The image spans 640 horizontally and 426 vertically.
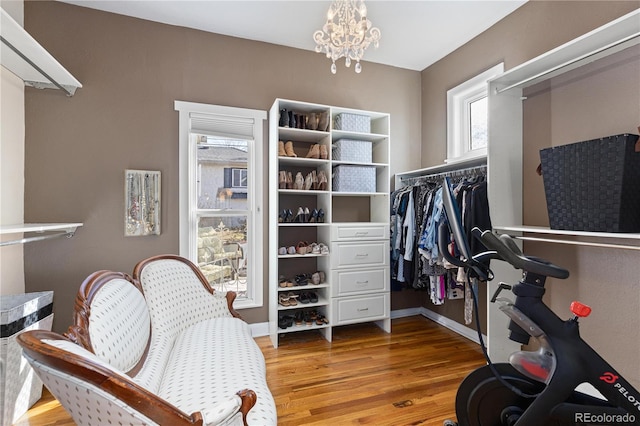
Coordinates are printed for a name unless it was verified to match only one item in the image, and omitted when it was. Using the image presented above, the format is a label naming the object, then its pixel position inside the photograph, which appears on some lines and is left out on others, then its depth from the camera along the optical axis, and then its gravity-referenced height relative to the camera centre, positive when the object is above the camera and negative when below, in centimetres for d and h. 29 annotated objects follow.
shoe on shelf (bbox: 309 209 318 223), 282 -3
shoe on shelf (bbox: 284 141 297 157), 272 +61
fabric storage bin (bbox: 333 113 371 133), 287 +92
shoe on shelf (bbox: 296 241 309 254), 275 -33
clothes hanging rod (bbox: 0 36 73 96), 161 +95
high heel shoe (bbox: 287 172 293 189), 272 +31
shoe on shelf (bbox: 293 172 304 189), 275 +30
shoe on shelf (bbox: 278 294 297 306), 269 -81
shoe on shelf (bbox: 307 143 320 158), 278 +60
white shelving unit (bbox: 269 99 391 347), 269 -23
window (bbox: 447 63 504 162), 288 +98
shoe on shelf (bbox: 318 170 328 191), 280 +30
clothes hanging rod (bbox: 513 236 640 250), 140 -16
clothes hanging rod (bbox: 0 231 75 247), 149 -15
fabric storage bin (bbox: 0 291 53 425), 158 -77
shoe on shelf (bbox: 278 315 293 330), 267 -101
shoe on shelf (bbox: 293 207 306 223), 281 -3
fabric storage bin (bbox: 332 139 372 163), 287 +64
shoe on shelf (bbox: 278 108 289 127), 269 +88
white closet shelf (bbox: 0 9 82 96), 155 +98
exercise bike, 121 -68
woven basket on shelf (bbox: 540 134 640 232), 143 +15
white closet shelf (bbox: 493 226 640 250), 143 -12
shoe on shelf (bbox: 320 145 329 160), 278 +59
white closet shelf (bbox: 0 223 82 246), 150 -9
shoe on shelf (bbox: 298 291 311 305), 276 -82
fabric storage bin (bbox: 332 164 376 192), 285 +35
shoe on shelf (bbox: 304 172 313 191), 278 +30
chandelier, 188 +118
